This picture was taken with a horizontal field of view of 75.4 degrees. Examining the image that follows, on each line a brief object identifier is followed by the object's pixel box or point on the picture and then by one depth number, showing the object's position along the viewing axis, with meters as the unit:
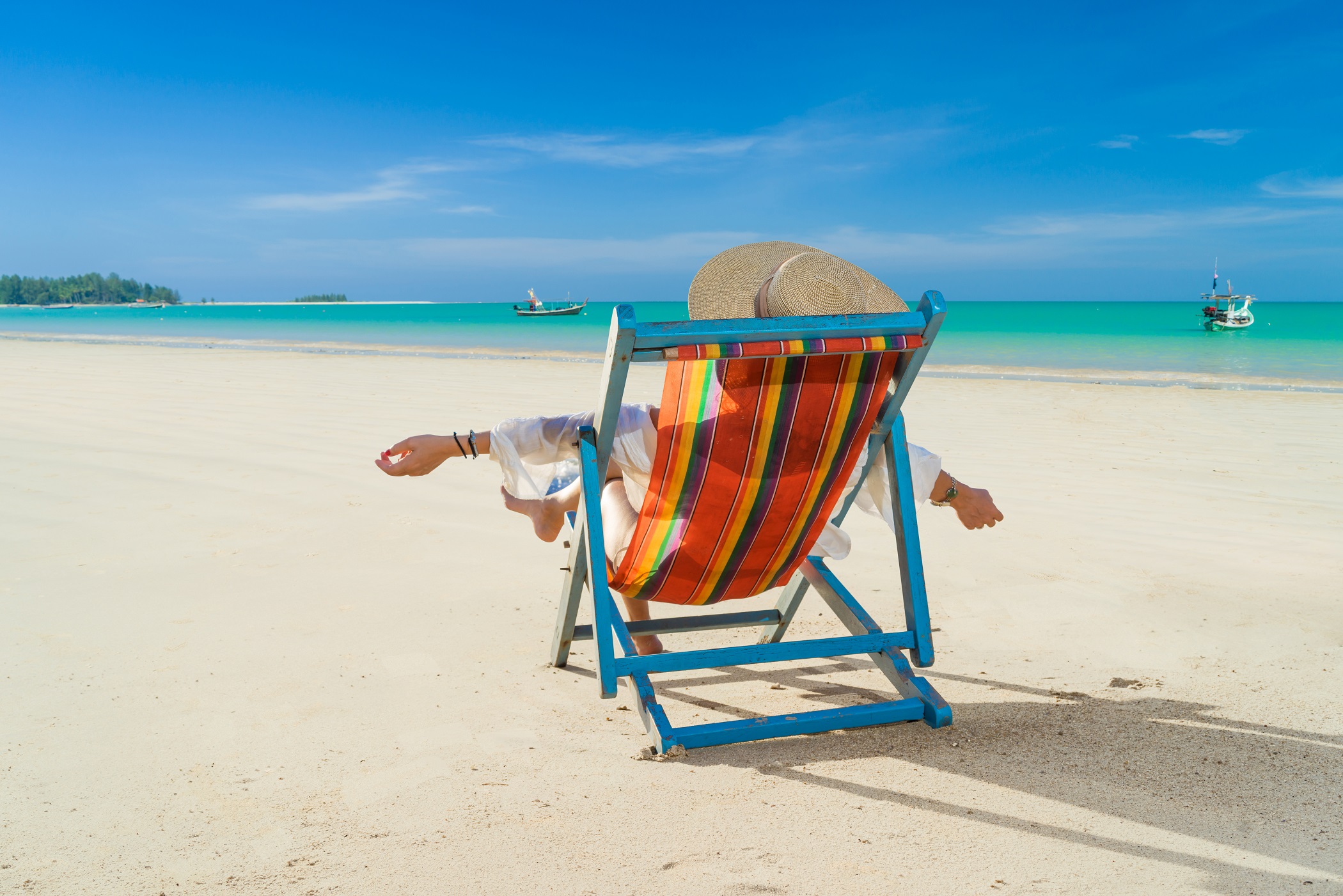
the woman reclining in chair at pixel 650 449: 2.14
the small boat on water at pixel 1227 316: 35.91
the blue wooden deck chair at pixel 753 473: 1.92
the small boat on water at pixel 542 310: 57.34
